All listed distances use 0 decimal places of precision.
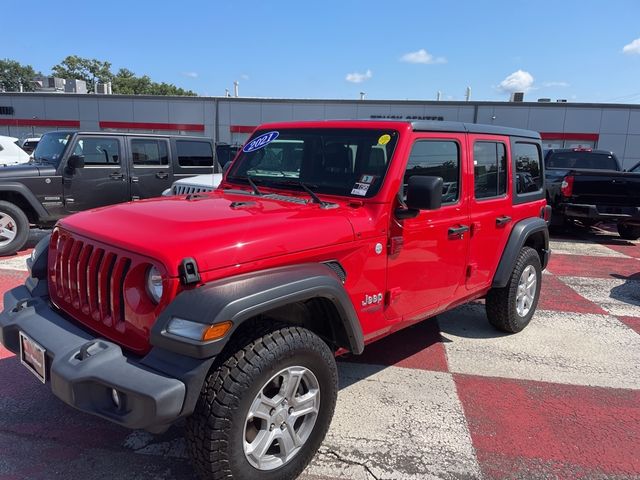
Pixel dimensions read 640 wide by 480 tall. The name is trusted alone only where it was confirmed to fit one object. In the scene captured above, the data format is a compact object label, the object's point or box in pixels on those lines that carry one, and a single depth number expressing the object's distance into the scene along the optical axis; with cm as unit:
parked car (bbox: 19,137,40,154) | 1991
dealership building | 2583
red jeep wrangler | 212
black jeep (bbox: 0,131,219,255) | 714
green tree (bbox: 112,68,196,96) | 7494
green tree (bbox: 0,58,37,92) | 8100
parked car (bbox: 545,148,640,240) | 916
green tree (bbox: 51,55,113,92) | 7825
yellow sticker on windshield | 326
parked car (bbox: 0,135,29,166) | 1227
